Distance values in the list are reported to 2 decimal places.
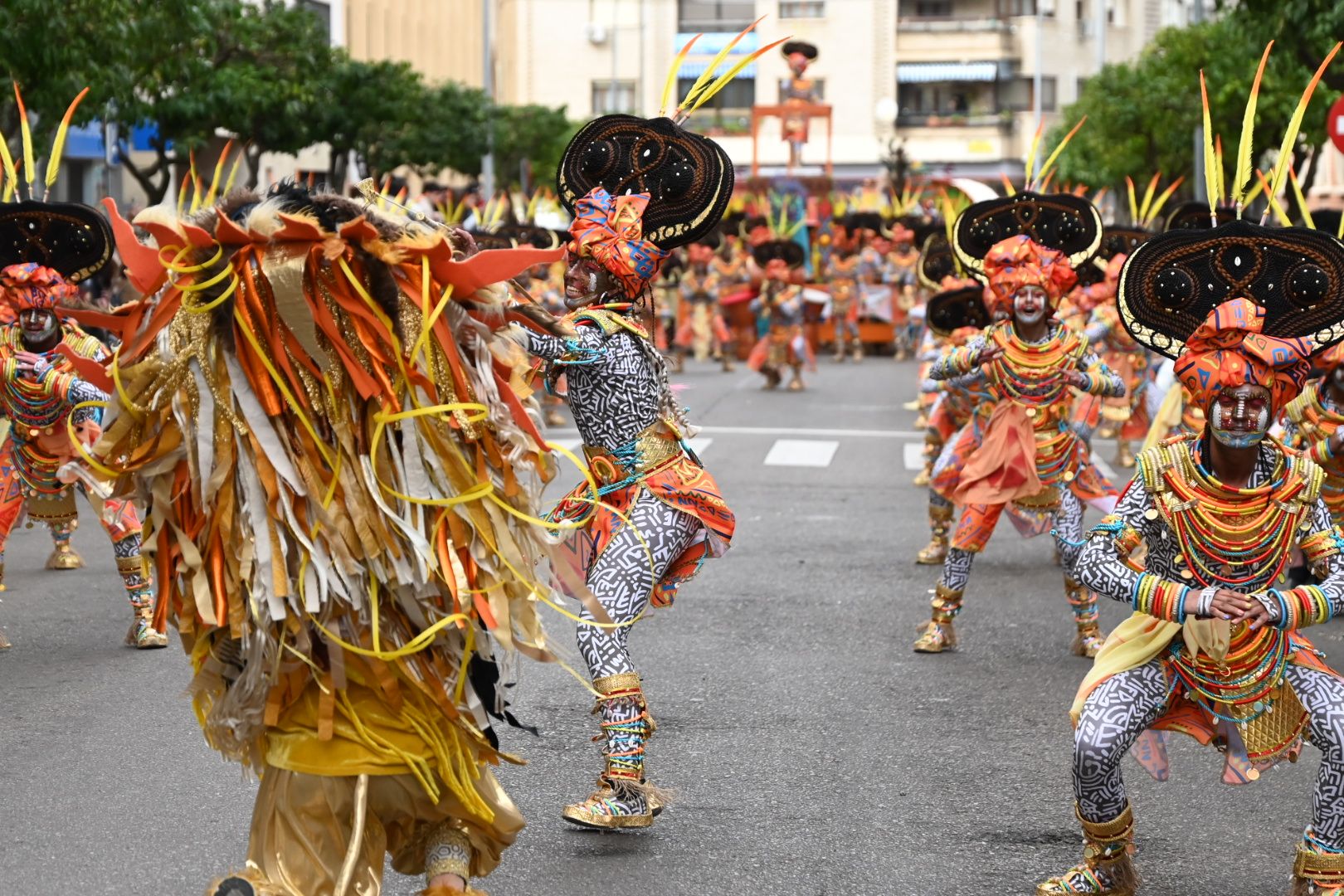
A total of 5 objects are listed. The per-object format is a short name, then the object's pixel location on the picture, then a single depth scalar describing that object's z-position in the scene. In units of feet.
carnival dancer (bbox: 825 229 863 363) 97.45
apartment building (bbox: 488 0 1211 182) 228.43
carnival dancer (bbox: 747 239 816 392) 79.25
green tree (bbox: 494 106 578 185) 166.61
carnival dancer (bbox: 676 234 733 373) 95.09
